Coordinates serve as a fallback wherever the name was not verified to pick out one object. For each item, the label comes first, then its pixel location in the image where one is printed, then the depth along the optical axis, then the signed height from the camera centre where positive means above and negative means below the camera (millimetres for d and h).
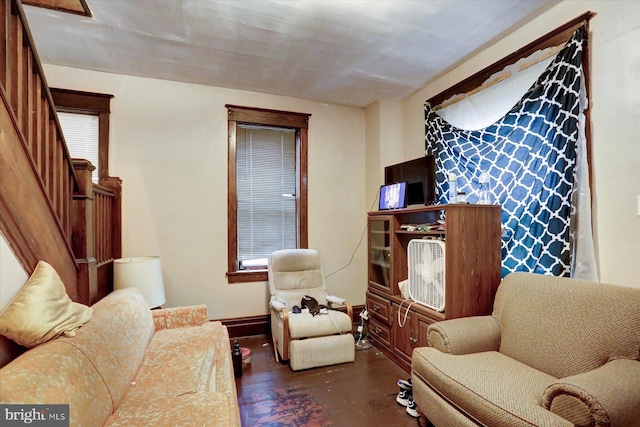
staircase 1406 +256
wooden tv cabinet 2195 -411
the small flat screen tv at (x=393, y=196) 2953 +272
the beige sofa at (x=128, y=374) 1114 -772
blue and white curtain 1975 +415
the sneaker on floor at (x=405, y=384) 2178 -1200
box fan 2297 -413
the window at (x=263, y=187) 3430 +447
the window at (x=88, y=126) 2893 +996
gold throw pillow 1213 -378
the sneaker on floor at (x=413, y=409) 1992 -1272
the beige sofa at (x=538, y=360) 1260 -757
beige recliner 2621 -917
